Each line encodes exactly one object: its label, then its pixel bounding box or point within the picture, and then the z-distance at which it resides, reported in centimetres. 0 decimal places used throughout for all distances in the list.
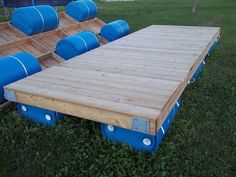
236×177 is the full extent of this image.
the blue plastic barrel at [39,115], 362
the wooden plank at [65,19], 796
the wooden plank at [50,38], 642
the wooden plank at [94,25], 823
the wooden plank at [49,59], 556
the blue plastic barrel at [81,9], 799
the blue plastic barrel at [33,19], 607
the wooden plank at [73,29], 729
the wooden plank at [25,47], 557
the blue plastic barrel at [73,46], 553
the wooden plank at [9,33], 611
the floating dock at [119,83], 302
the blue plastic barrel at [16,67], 406
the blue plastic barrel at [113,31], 724
